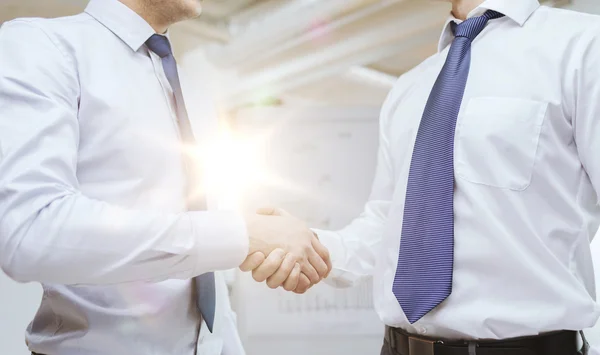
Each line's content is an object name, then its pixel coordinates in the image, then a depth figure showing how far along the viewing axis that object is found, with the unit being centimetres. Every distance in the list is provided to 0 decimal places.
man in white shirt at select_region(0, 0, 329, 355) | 89
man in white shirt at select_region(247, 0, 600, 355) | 116
